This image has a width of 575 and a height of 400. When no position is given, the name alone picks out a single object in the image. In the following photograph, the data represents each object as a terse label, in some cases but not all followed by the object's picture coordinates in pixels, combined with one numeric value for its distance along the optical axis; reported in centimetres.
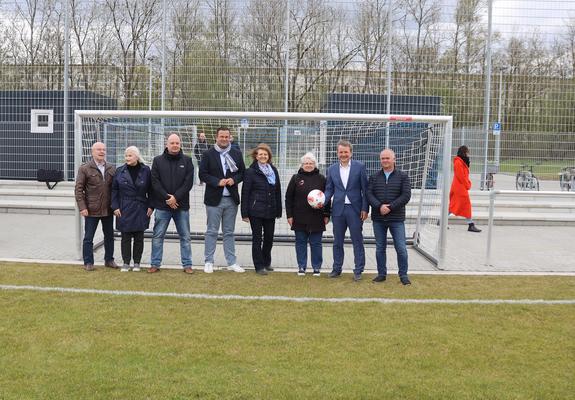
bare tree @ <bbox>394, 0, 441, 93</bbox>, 1429
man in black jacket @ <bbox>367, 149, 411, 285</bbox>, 721
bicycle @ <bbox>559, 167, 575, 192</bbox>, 1468
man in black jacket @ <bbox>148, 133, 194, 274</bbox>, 747
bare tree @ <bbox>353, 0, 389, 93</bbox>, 1437
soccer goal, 820
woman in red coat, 1192
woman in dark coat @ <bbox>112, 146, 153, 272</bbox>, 750
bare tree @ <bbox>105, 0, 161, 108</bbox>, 1483
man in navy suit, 743
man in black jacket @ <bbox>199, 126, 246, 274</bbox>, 755
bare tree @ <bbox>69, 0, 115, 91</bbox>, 1512
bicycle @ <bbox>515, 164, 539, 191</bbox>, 1495
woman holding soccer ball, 758
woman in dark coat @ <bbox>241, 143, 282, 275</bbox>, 754
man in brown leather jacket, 759
